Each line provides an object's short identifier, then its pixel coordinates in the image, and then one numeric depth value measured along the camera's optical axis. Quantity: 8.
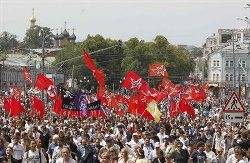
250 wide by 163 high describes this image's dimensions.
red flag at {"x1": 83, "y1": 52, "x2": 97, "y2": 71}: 38.09
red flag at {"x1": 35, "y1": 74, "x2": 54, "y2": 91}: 43.09
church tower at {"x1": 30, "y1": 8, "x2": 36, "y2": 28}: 197.12
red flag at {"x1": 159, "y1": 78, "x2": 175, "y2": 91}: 54.41
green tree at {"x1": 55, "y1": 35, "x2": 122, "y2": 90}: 116.38
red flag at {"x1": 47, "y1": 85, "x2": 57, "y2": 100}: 44.19
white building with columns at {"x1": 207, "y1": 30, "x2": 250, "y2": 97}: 144.38
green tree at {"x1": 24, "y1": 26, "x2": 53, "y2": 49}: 194.32
